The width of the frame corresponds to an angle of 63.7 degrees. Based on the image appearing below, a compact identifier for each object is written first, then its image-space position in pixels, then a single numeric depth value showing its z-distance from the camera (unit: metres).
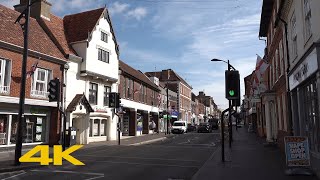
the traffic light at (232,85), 10.80
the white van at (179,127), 36.87
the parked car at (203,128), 39.91
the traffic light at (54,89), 11.32
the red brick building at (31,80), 15.09
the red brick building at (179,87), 54.53
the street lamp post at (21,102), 9.85
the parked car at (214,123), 55.72
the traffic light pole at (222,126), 11.26
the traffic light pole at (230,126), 18.51
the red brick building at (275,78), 14.13
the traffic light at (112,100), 18.74
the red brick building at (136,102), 27.97
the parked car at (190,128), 46.30
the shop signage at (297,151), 7.98
